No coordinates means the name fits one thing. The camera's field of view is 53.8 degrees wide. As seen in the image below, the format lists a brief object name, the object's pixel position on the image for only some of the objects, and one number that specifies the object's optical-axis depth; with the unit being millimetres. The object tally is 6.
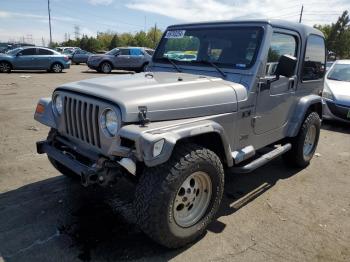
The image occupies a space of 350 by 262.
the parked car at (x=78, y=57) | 31514
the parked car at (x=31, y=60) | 19328
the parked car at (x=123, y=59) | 21641
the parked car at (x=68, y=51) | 35812
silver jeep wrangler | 2838
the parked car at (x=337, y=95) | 8250
